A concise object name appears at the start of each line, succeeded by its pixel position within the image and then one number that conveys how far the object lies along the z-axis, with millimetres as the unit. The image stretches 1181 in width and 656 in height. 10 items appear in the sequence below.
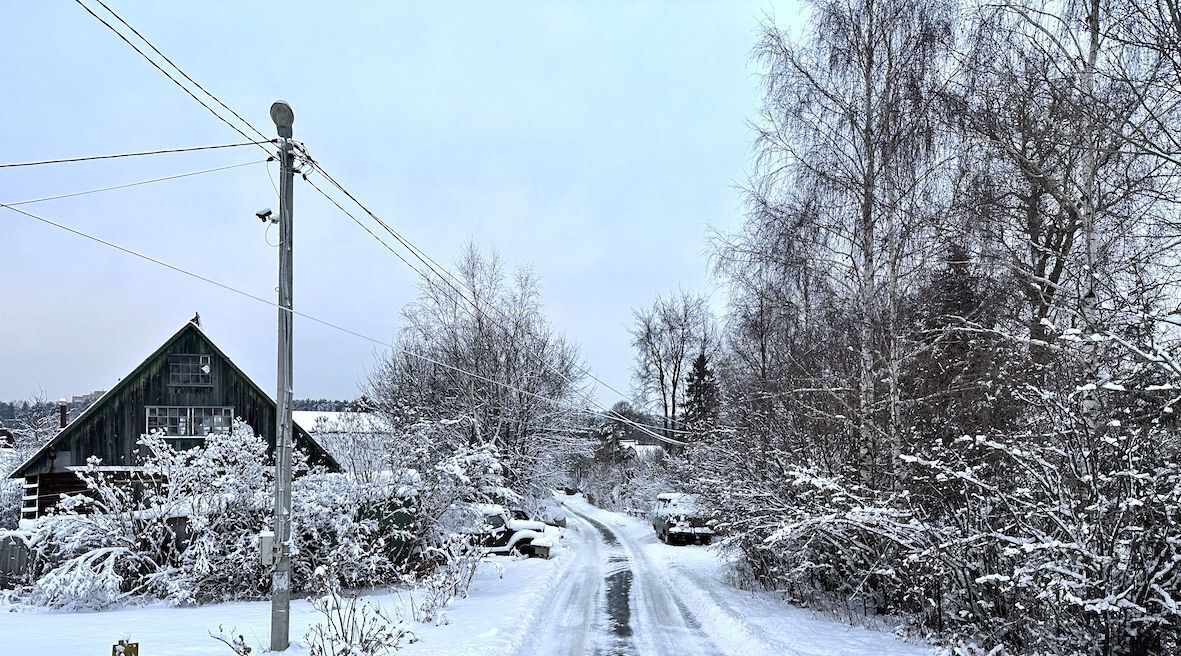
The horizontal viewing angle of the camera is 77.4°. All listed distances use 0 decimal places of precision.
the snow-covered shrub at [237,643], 7121
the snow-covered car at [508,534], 20703
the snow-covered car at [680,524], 25172
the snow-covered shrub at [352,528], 13945
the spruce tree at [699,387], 42125
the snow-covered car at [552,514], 30406
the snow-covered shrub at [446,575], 11163
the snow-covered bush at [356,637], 7477
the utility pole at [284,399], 8805
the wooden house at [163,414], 20375
